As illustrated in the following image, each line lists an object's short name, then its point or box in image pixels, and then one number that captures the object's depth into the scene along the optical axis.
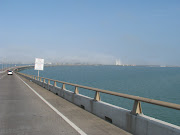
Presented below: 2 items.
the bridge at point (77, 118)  5.93
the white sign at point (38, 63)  35.28
